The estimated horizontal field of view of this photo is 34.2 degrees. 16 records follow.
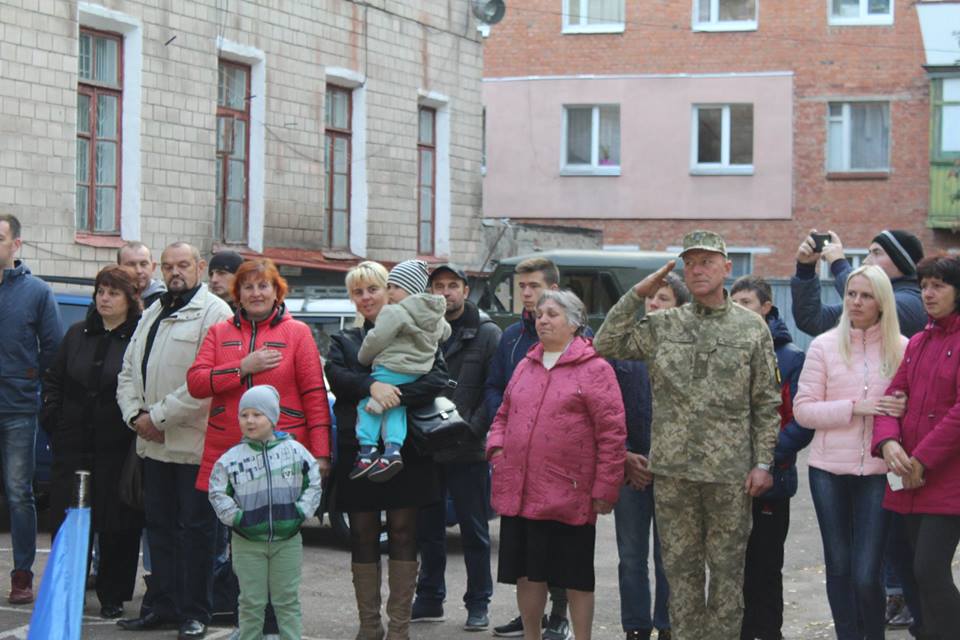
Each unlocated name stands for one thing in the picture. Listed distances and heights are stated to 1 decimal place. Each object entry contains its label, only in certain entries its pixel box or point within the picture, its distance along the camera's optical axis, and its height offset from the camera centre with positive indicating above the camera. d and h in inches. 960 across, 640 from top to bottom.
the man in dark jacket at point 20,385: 363.9 -21.9
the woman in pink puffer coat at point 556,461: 294.0 -30.3
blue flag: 262.4 -50.6
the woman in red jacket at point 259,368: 309.3 -14.4
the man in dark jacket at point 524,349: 335.9 -10.6
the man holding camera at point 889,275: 322.0 +5.4
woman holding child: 318.0 -39.0
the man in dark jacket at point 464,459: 352.5 -36.2
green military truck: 897.5 +14.4
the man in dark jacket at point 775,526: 300.7 -43.1
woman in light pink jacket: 291.0 -23.7
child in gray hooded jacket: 311.3 -11.8
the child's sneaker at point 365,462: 310.3 -32.7
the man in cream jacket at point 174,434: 325.1 -29.4
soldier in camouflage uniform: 281.9 -23.2
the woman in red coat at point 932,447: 272.2 -24.5
